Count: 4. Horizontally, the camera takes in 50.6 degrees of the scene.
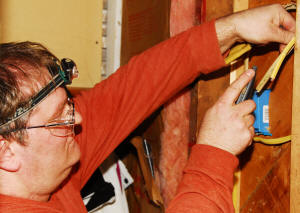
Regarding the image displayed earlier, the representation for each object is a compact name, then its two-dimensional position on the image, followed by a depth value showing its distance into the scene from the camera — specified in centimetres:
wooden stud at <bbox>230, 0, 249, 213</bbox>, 115
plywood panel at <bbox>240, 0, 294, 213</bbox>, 96
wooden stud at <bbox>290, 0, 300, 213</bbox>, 80
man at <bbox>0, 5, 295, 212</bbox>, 87
